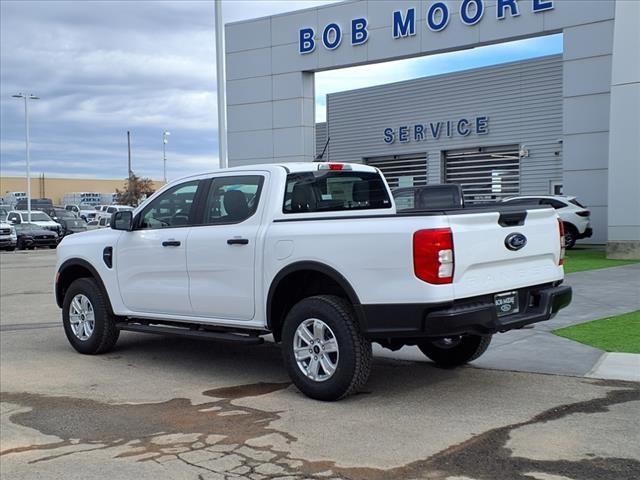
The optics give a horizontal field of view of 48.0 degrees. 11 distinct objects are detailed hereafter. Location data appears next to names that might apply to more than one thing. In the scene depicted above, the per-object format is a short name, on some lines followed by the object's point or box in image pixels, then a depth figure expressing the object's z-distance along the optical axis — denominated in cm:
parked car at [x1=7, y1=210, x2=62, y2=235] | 3531
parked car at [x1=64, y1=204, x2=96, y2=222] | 5709
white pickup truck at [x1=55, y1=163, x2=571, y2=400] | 542
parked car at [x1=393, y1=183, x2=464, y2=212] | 1131
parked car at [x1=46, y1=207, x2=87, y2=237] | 3766
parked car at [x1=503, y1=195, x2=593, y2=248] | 1997
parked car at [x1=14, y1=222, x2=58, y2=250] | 3231
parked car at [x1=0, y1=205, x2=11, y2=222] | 4051
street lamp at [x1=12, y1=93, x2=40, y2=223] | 4652
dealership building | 1767
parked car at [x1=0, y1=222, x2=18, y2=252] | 3105
